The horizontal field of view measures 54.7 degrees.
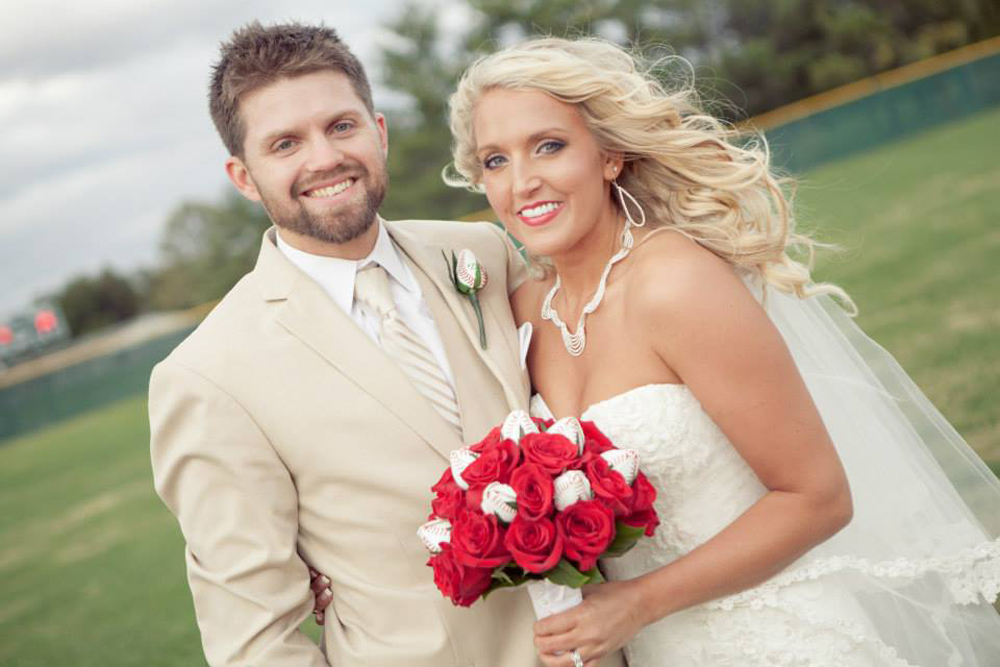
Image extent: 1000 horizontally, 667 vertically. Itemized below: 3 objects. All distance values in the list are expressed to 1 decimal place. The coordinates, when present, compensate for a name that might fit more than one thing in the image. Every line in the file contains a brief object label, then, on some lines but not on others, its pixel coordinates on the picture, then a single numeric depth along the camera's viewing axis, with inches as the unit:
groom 112.9
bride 117.2
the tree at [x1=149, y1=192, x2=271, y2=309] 2219.5
